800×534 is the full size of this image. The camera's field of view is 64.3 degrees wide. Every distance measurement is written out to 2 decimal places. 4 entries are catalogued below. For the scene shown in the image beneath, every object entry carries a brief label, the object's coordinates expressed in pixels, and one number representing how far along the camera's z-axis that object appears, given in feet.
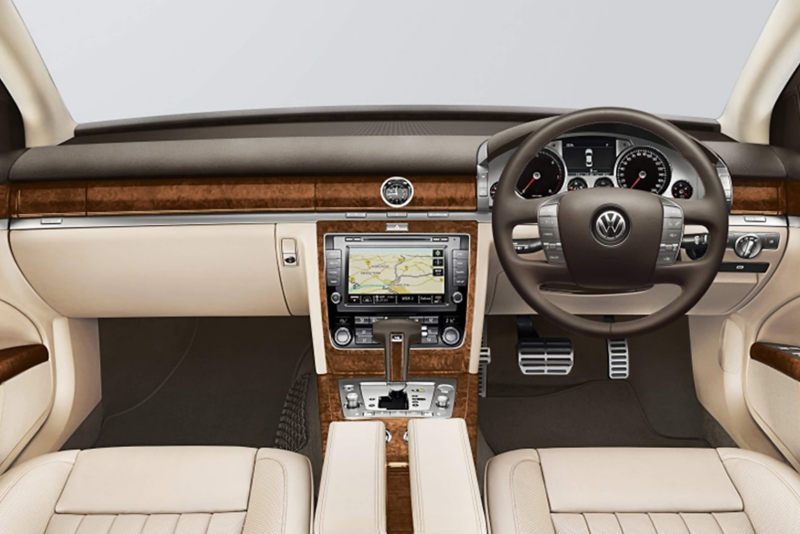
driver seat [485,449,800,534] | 4.27
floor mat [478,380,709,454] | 7.61
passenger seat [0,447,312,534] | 4.28
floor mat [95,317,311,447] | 7.64
